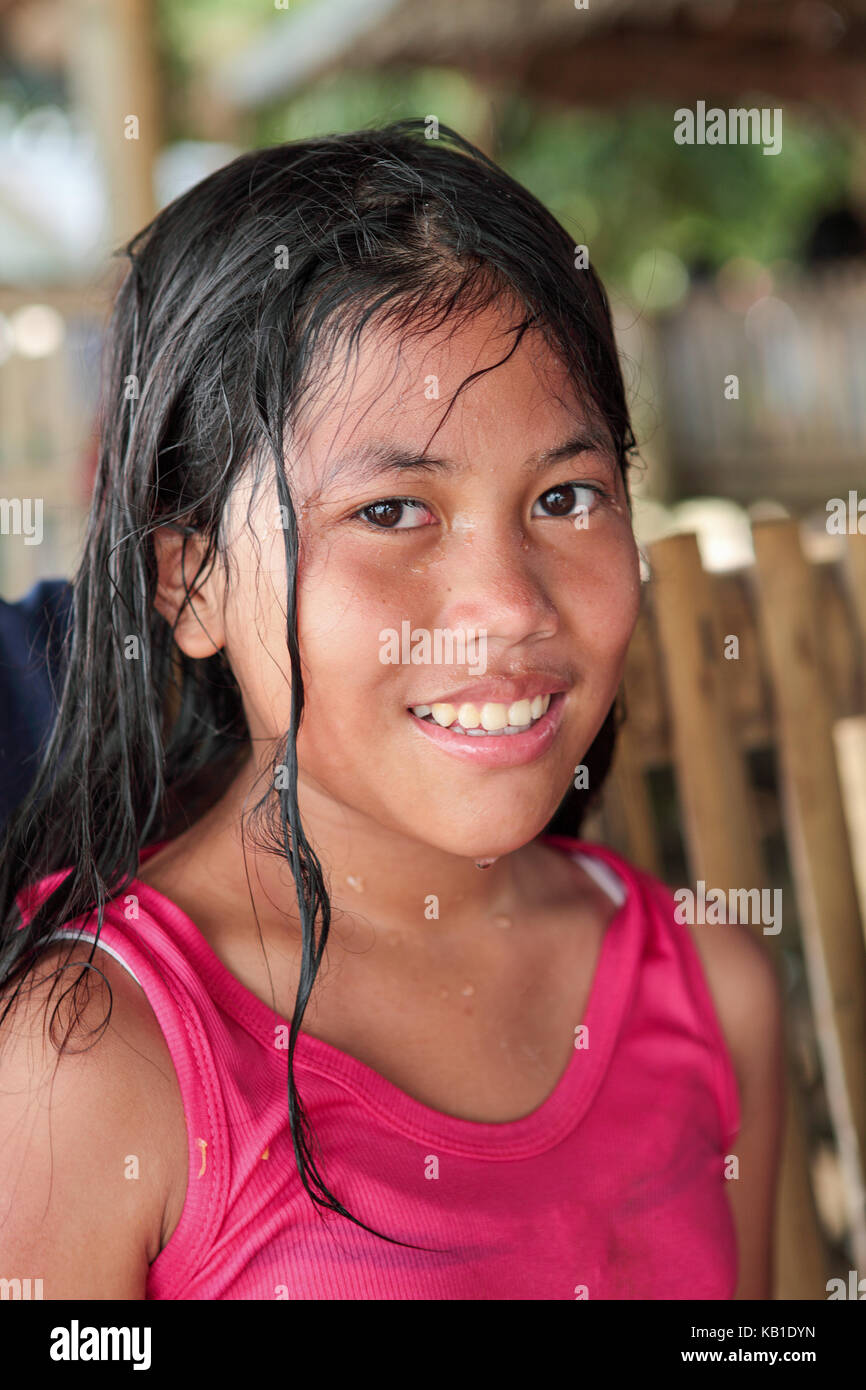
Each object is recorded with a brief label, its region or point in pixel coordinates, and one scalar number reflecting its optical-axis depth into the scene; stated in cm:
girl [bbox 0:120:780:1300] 71
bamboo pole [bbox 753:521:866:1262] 97
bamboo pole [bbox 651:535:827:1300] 97
